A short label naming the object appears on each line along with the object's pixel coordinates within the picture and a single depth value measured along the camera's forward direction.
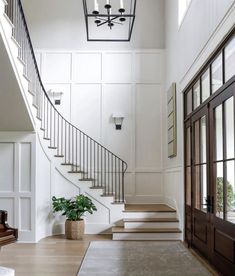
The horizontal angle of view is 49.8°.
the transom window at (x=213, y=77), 2.84
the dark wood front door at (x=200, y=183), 3.43
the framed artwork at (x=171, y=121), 4.93
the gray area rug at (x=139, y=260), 3.08
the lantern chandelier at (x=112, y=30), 5.95
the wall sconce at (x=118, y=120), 5.78
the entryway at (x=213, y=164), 2.83
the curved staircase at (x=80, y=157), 3.84
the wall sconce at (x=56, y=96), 5.80
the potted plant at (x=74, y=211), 4.58
